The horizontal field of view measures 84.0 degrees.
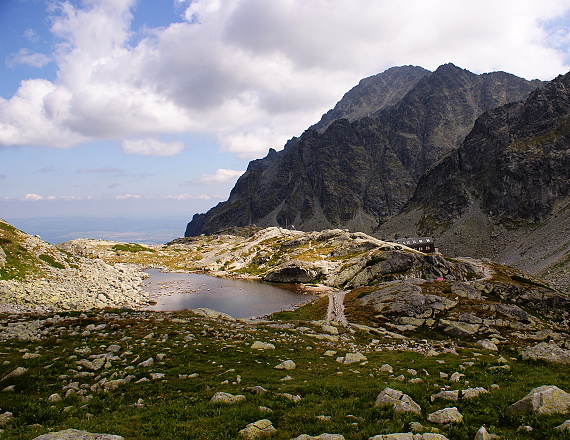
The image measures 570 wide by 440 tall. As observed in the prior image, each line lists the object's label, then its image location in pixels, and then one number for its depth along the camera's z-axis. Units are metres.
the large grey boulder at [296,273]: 114.44
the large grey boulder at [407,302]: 52.69
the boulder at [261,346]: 28.30
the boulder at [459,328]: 44.09
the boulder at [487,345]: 34.16
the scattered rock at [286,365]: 22.88
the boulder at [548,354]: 23.53
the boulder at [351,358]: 25.78
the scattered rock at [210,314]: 48.71
